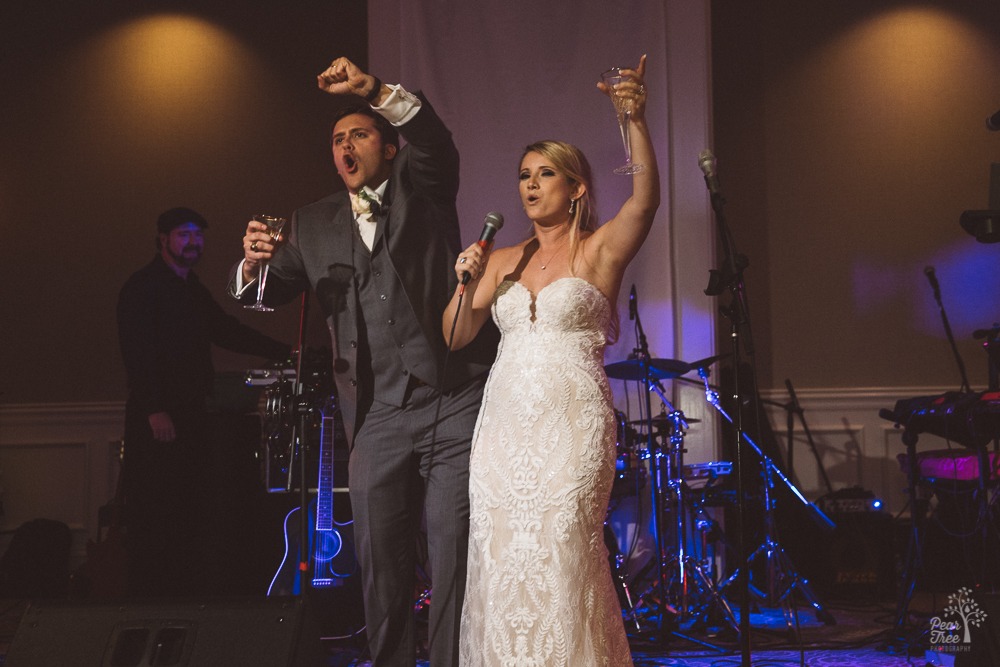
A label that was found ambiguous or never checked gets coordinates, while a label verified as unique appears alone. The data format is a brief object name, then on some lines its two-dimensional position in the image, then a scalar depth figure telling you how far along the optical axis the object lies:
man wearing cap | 4.97
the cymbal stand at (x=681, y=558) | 4.75
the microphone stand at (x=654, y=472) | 4.52
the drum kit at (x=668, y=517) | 4.75
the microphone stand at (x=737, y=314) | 3.00
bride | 2.75
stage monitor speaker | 2.43
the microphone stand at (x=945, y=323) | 5.90
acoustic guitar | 4.46
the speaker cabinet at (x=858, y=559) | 5.59
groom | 2.97
